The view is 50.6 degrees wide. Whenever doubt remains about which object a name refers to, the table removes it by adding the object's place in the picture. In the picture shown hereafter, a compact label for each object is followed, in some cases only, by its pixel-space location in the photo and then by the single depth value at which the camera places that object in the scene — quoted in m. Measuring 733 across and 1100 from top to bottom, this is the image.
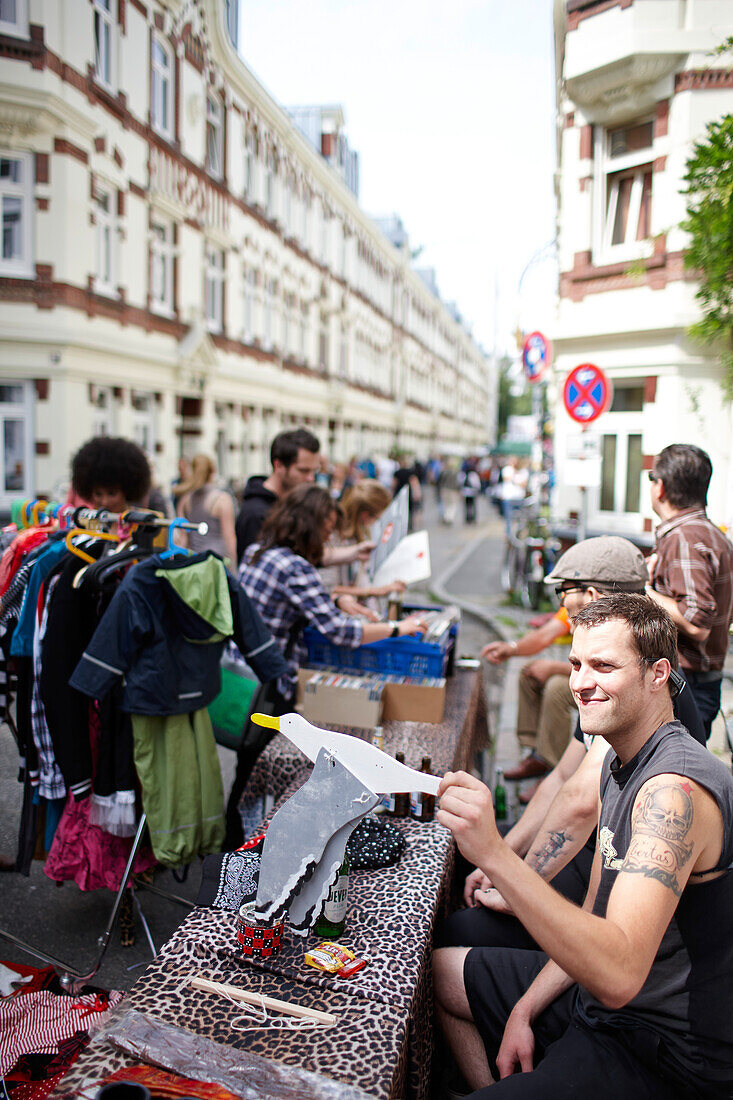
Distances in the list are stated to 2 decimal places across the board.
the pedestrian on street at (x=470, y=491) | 25.19
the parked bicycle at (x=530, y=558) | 10.66
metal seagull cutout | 1.95
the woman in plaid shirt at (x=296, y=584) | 3.82
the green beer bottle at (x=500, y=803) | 4.19
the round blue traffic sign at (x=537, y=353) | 13.94
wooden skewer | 1.75
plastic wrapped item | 1.55
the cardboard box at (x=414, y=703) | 3.56
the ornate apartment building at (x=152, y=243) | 11.76
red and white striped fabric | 2.30
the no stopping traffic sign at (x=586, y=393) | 7.45
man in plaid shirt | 3.58
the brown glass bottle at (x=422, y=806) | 2.74
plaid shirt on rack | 3.14
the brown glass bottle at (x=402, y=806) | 2.78
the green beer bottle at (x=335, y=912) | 2.04
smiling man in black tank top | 1.53
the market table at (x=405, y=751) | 3.16
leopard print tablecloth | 1.65
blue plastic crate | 3.88
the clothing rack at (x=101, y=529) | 2.94
